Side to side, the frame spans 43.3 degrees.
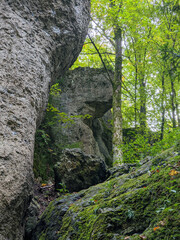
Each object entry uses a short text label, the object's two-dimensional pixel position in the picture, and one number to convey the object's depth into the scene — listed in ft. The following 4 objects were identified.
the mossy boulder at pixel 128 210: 8.05
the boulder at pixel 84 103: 36.09
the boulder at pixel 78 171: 21.45
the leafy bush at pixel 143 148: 20.79
